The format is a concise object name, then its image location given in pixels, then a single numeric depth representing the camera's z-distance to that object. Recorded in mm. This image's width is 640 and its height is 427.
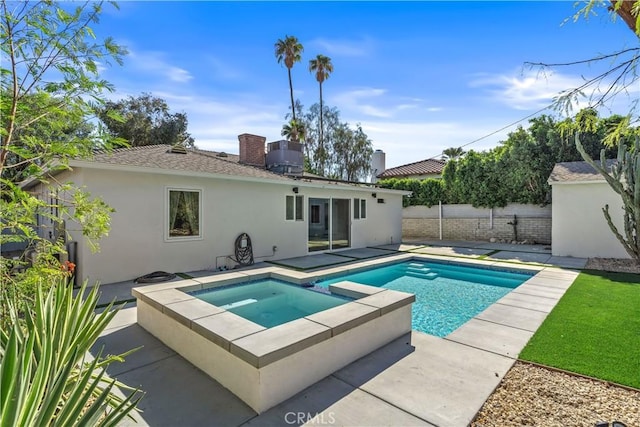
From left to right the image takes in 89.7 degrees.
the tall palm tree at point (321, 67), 30844
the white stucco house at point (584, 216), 12125
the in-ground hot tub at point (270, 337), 3414
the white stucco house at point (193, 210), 8531
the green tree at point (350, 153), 33094
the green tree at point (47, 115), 2977
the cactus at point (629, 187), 9461
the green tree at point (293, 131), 30041
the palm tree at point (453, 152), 31250
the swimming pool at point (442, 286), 6763
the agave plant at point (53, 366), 1740
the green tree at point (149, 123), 24047
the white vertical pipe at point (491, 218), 18297
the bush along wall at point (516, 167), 16797
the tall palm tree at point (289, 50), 29031
